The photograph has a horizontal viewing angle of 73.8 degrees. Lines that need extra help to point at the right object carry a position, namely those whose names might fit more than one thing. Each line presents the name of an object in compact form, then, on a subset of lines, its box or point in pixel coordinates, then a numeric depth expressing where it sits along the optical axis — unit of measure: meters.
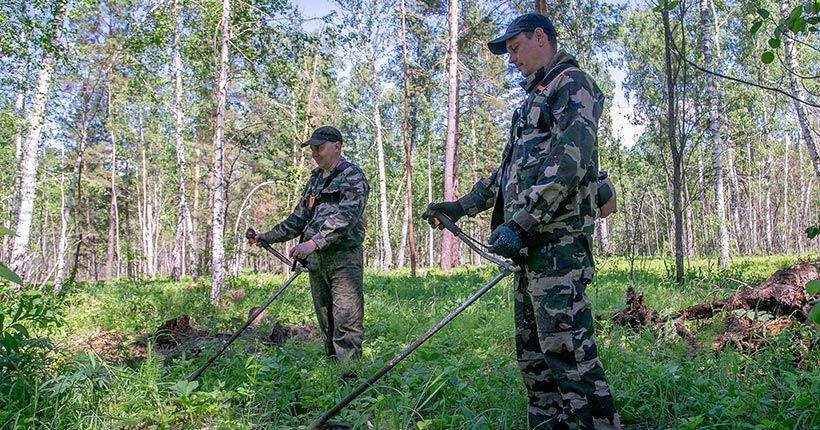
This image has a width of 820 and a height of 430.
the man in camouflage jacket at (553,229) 2.47
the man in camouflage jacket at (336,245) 4.50
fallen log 4.52
